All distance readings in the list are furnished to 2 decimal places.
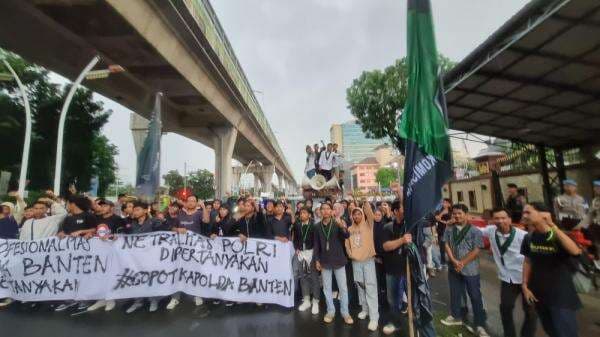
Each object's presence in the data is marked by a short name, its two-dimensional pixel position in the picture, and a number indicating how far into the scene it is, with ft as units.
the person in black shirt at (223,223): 18.89
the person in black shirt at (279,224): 18.37
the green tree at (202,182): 222.07
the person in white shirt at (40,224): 18.97
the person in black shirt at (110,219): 18.83
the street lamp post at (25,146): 32.99
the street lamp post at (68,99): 33.56
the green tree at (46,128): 60.70
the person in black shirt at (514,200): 22.71
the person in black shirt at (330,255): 15.23
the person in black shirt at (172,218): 19.42
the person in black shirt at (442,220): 25.61
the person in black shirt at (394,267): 14.24
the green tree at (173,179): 240.65
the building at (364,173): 343.05
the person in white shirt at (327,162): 27.94
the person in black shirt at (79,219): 18.17
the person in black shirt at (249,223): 18.56
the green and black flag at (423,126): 10.19
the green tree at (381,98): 60.39
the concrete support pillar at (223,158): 84.44
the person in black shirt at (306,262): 16.83
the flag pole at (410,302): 10.64
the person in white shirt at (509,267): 11.39
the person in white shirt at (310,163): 28.45
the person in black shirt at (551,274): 9.32
